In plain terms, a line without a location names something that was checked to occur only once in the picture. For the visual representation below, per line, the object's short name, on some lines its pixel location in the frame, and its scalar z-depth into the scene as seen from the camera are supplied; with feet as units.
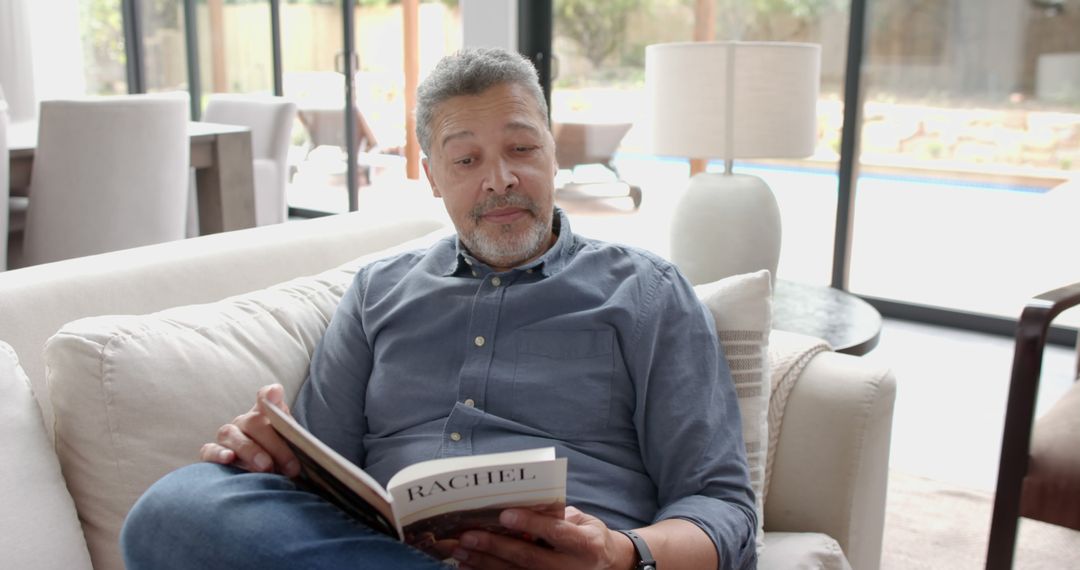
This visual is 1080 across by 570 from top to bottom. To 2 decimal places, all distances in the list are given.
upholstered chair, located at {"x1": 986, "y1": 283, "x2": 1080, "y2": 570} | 4.92
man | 3.42
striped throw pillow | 4.33
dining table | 10.78
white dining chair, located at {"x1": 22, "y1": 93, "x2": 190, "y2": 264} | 9.20
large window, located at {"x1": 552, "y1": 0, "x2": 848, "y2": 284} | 12.14
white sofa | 3.89
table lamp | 6.91
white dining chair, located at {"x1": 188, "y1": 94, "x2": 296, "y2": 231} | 13.50
